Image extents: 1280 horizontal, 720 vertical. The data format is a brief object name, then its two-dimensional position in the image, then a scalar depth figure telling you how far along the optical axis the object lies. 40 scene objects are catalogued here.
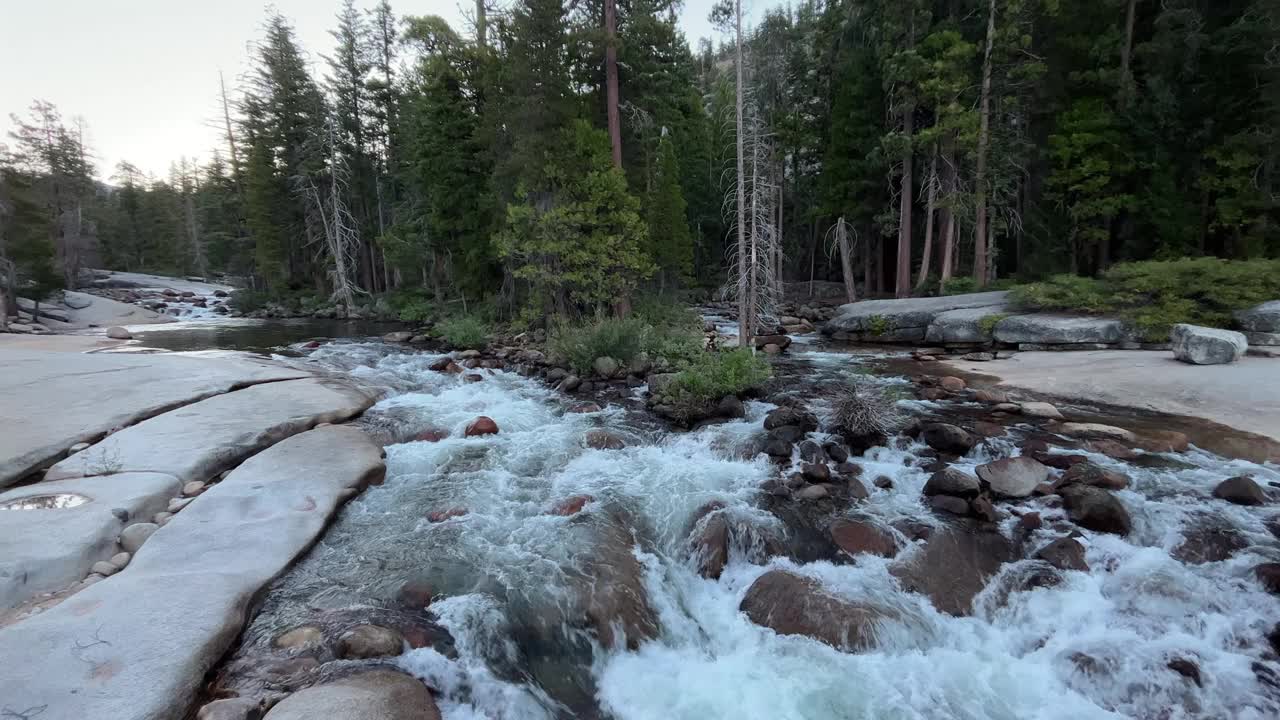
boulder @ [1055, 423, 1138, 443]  7.25
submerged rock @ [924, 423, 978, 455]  7.23
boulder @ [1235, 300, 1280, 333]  10.69
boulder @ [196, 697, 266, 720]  3.13
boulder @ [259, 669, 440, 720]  3.22
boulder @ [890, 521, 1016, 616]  4.77
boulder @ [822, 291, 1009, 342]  15.93
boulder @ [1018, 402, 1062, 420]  8.34
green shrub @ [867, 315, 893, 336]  16.83
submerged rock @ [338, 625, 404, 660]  3.90
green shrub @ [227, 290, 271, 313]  31.12
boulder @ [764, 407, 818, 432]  8.24
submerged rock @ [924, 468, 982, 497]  5.96
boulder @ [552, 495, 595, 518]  6.13
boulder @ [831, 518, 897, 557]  5.36
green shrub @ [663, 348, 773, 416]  9.52
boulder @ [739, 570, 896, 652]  4.37
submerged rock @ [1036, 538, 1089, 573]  4.89
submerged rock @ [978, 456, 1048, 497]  5.96
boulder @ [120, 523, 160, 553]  4.62
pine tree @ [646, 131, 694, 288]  23.77
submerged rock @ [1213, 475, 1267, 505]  5.45
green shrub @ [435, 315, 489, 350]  17.28
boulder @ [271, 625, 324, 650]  3.90
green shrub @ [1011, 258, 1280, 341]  11.33
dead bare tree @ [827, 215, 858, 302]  21.27
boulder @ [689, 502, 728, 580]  5.32
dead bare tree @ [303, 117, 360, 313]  26.27
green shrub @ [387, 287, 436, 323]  24.67
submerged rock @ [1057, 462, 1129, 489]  5.91
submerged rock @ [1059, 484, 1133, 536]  5.25
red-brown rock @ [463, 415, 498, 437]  8.70
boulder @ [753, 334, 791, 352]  15.30
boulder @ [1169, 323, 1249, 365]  9.71
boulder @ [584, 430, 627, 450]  8.22
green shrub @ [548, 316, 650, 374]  12.48
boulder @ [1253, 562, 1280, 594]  4.39
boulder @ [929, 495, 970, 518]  5.77
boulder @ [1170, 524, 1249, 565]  4.86
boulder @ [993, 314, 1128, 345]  12.65
